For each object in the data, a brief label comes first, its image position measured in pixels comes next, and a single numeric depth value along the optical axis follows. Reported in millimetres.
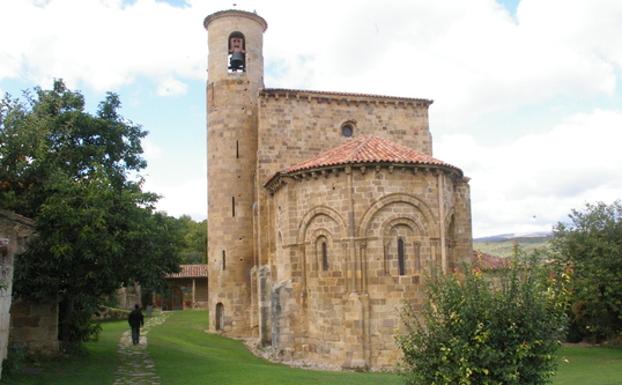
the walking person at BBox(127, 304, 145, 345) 19978
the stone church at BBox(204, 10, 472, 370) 17391
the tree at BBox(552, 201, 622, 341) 21266
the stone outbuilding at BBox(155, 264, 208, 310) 44344
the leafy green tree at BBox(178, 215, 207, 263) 59500
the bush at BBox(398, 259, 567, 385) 8156
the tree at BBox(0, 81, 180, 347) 13273
